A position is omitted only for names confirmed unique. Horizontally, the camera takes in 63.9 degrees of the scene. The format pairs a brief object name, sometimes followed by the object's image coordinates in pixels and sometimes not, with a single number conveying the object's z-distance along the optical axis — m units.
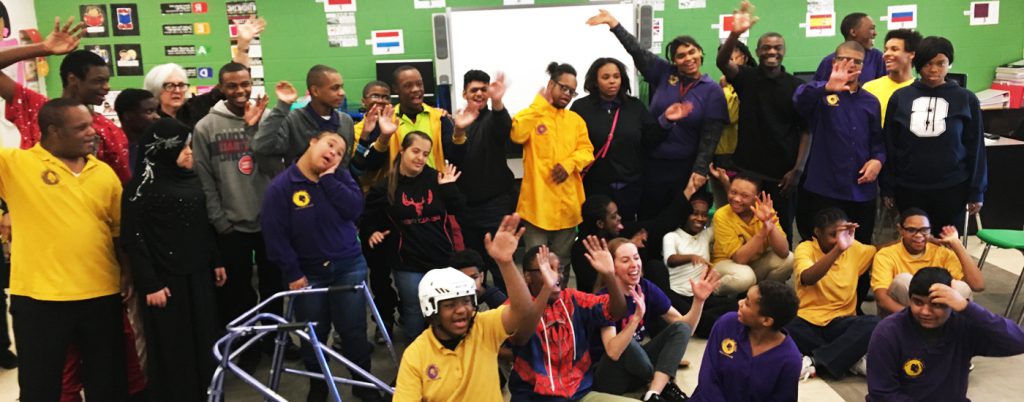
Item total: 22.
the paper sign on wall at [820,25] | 7.90
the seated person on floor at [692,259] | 4.59
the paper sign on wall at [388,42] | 7.79
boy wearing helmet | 2.75
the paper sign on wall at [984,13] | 7.98
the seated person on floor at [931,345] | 3.13
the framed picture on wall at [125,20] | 7.61
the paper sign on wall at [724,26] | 7.86
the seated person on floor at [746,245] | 4.54
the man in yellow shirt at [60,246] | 3.12
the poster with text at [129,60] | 7.69
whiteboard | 7.61
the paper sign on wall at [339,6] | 7.72
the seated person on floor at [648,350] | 3.56
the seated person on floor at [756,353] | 3.09
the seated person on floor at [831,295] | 4.06
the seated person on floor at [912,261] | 4.10
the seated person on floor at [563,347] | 3.18
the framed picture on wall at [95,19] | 7.58
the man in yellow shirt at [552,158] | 4.56
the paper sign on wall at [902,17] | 7.95
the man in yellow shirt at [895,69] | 4.91
